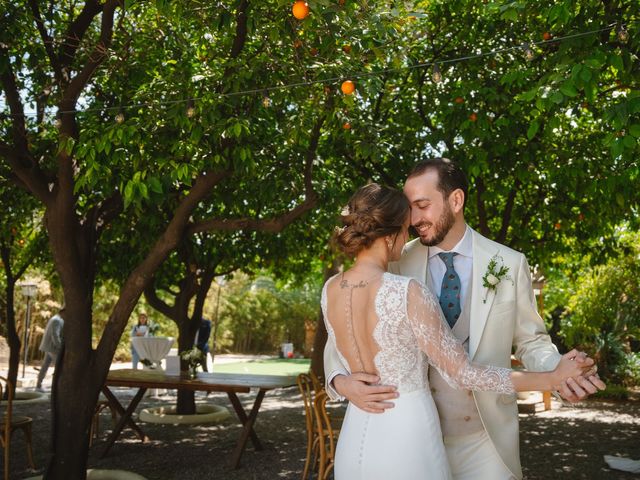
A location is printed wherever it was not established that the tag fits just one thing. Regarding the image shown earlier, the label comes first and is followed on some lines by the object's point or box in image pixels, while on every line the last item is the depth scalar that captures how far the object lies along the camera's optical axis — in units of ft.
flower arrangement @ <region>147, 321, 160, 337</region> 51.83
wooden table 24.71
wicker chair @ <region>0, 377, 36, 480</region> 20.63
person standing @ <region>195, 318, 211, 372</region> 47.37
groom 8.77
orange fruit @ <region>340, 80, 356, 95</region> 17.13
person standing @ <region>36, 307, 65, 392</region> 45.65
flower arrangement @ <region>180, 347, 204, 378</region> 28.04
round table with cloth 44.01
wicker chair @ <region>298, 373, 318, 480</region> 21.89
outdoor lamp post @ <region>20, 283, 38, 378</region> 53.21
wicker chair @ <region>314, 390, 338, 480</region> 20.12
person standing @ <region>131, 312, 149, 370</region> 51.08
